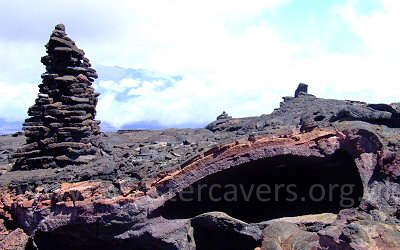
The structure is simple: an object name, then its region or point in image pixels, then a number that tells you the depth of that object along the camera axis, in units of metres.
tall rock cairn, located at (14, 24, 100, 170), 8.57
